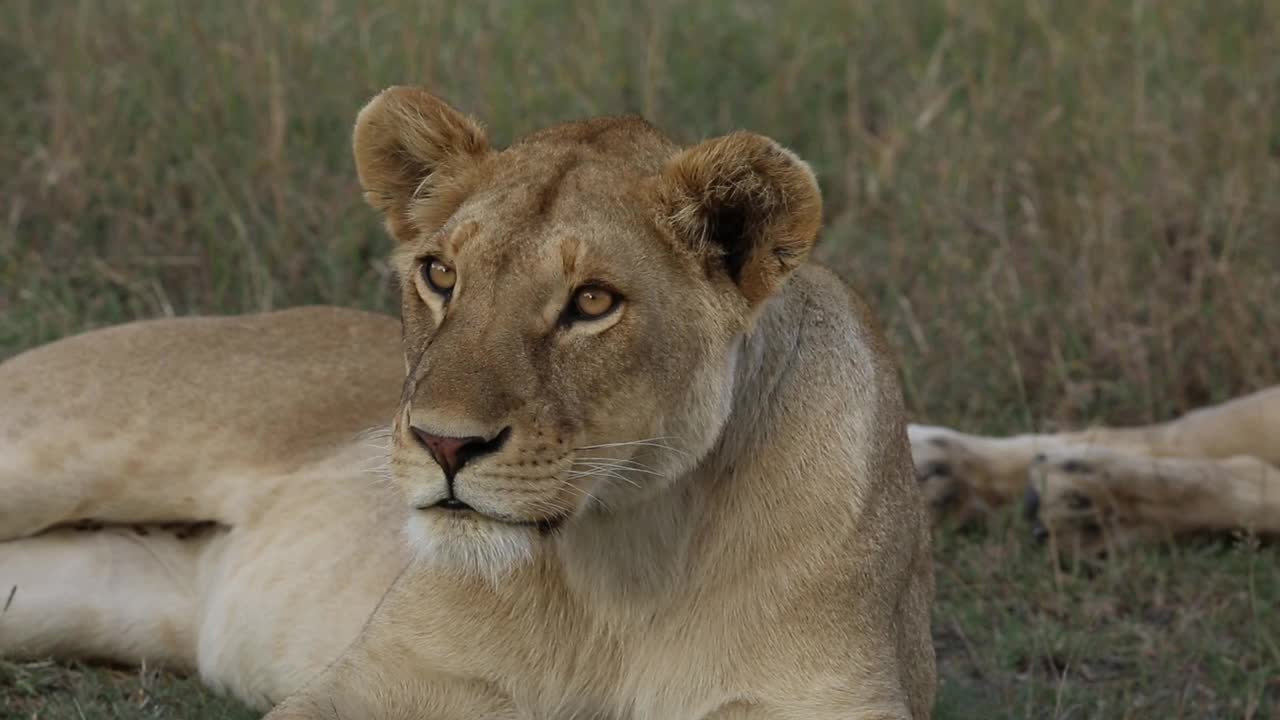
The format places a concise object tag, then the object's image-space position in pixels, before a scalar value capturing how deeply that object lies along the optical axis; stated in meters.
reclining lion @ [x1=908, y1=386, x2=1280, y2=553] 8.69
